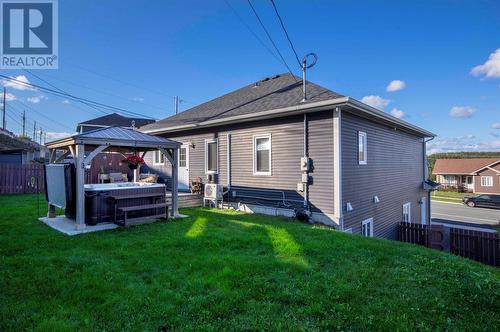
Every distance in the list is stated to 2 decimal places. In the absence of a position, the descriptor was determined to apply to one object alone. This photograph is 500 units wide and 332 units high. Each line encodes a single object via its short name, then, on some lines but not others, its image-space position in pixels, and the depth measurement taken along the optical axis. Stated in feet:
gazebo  20.29
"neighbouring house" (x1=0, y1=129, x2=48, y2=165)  51.69
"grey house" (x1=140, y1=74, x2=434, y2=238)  25.61
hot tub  21.56
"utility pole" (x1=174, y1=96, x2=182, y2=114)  71.70
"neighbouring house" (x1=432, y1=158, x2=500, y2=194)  119.03
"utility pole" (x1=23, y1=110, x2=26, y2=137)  164.55
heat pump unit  31.91
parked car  89.01
